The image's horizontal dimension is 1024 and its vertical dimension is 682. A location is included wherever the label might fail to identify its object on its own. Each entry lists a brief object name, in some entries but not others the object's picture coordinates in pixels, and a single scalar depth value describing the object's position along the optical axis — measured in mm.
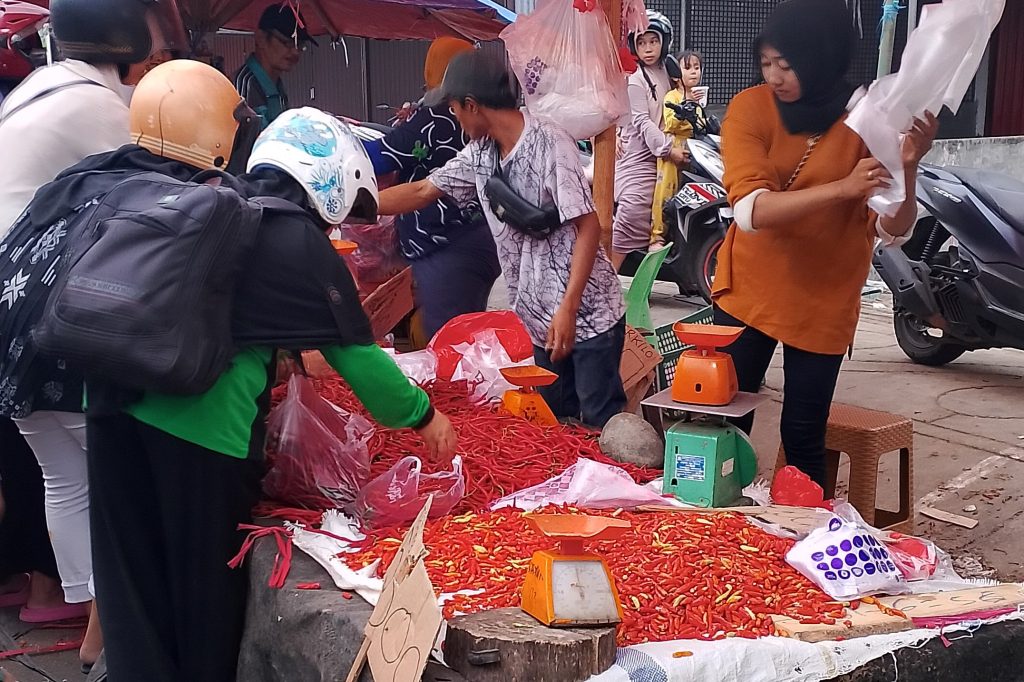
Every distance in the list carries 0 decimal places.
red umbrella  5898
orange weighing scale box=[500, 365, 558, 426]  3088
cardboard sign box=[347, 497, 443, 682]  1688
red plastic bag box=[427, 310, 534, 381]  3760
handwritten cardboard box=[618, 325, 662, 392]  3955
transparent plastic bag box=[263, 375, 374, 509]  2576
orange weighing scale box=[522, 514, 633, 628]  1785
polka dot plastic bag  2082
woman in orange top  2633
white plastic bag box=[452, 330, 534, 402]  3465
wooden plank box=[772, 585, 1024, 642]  1901
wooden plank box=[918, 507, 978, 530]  3762
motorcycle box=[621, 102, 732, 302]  6777
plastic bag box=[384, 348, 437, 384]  3557
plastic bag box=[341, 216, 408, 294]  4738
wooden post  4035
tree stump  1716
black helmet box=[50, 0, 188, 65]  2814
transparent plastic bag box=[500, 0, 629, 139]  3568
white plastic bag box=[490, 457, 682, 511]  2525
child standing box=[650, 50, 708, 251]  7090
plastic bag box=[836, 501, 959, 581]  2221
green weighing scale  2549
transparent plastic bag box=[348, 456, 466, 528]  2451
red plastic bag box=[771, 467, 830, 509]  2582
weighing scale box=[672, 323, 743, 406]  2574
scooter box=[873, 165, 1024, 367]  5039
